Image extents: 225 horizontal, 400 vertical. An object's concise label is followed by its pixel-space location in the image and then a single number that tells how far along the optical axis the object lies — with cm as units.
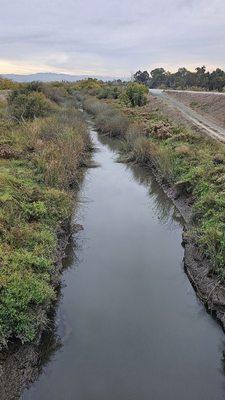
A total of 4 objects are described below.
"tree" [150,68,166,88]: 10824
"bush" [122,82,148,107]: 4178
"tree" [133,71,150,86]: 11344
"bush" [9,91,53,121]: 2570
